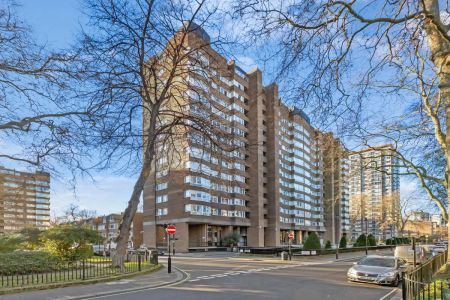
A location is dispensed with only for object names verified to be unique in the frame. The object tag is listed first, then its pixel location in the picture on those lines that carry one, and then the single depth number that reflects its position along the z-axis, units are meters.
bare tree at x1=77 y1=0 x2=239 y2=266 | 20.58
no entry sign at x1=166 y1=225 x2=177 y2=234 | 25.27
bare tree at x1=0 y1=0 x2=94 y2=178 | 16.28
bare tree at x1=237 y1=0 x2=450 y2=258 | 8.01
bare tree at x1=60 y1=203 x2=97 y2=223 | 64.69
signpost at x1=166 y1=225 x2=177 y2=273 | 25.27
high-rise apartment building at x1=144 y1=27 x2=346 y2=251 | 71.88
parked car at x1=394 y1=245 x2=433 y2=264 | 32.81
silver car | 17.92
